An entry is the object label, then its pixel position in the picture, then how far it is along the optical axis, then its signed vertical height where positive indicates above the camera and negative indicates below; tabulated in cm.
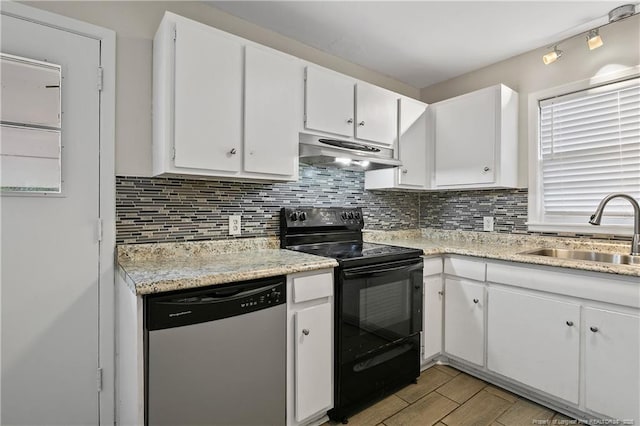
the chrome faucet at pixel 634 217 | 190 -2
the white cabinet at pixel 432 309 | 231 -71
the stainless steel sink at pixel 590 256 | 199 -28
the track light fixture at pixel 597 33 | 193 +120
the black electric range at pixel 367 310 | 180 -60
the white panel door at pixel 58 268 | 147 -28
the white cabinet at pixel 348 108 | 209 +74
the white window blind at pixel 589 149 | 211 +45
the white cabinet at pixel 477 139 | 245 +59
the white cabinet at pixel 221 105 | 159 +58
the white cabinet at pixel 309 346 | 163 -70
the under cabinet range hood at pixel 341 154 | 203 +38
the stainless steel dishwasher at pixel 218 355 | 122 -60
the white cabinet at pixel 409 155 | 265 +49
